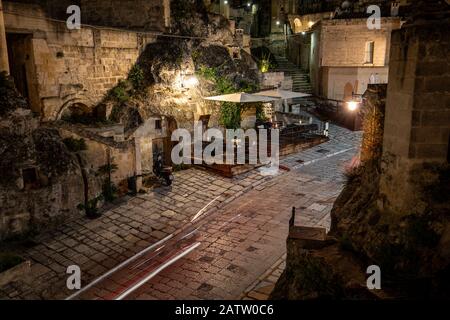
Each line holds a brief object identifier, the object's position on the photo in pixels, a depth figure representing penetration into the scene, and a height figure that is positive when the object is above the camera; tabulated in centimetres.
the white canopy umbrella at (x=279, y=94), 1929 -60
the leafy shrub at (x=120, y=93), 1758 -44
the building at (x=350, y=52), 2802 +223
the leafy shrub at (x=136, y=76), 1847 +35
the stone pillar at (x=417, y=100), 636 -33
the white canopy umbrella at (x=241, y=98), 1842 -74
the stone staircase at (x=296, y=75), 3206 +60
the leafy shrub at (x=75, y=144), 1316 -208
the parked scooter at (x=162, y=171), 1557 -366
